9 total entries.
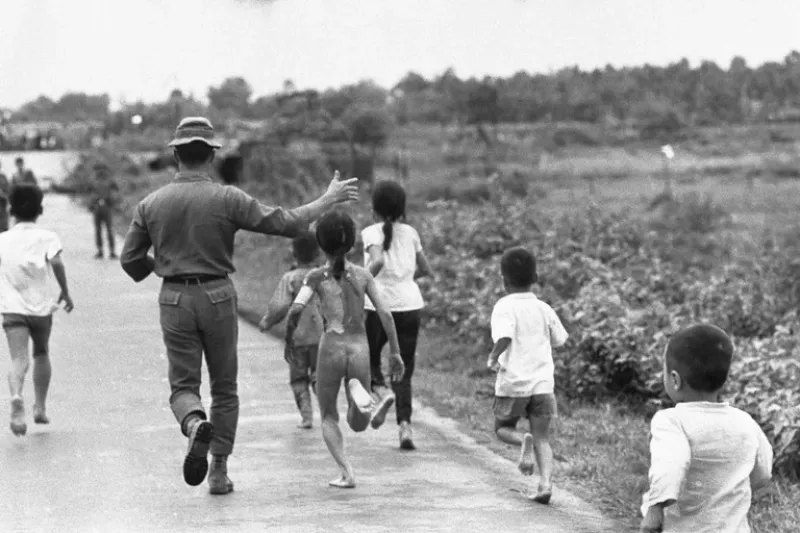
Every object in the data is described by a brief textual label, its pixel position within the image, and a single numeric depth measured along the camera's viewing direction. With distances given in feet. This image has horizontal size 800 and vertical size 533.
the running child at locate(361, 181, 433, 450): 61.12
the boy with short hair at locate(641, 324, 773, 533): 31.19
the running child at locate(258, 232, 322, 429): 64.95
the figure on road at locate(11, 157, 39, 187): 172.59
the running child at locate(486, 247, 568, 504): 51.41
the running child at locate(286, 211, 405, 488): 53.62
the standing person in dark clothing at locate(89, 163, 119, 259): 172.49
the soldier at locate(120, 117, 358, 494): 50.30
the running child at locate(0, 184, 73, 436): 66.01
